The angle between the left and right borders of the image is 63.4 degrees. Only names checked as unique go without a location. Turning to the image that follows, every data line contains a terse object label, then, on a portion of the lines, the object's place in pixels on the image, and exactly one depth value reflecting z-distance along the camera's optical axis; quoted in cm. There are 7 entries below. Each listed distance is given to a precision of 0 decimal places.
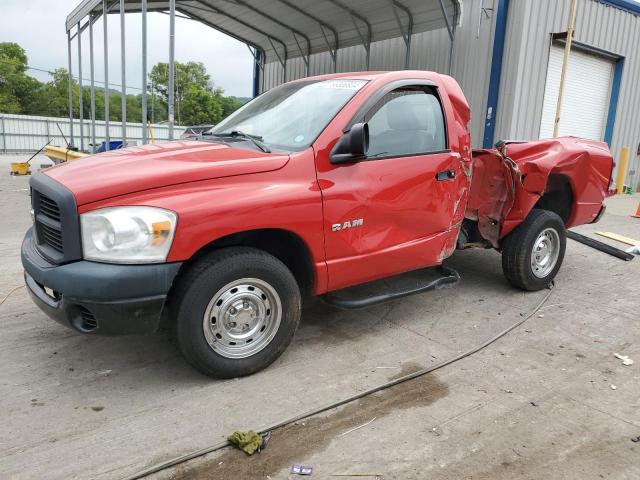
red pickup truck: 287
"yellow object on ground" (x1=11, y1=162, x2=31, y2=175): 1658
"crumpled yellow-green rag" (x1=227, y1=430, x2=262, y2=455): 267
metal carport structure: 1180
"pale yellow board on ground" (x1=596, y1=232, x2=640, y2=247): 779
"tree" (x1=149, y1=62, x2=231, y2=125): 7181
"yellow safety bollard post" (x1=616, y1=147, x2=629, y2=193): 1465
